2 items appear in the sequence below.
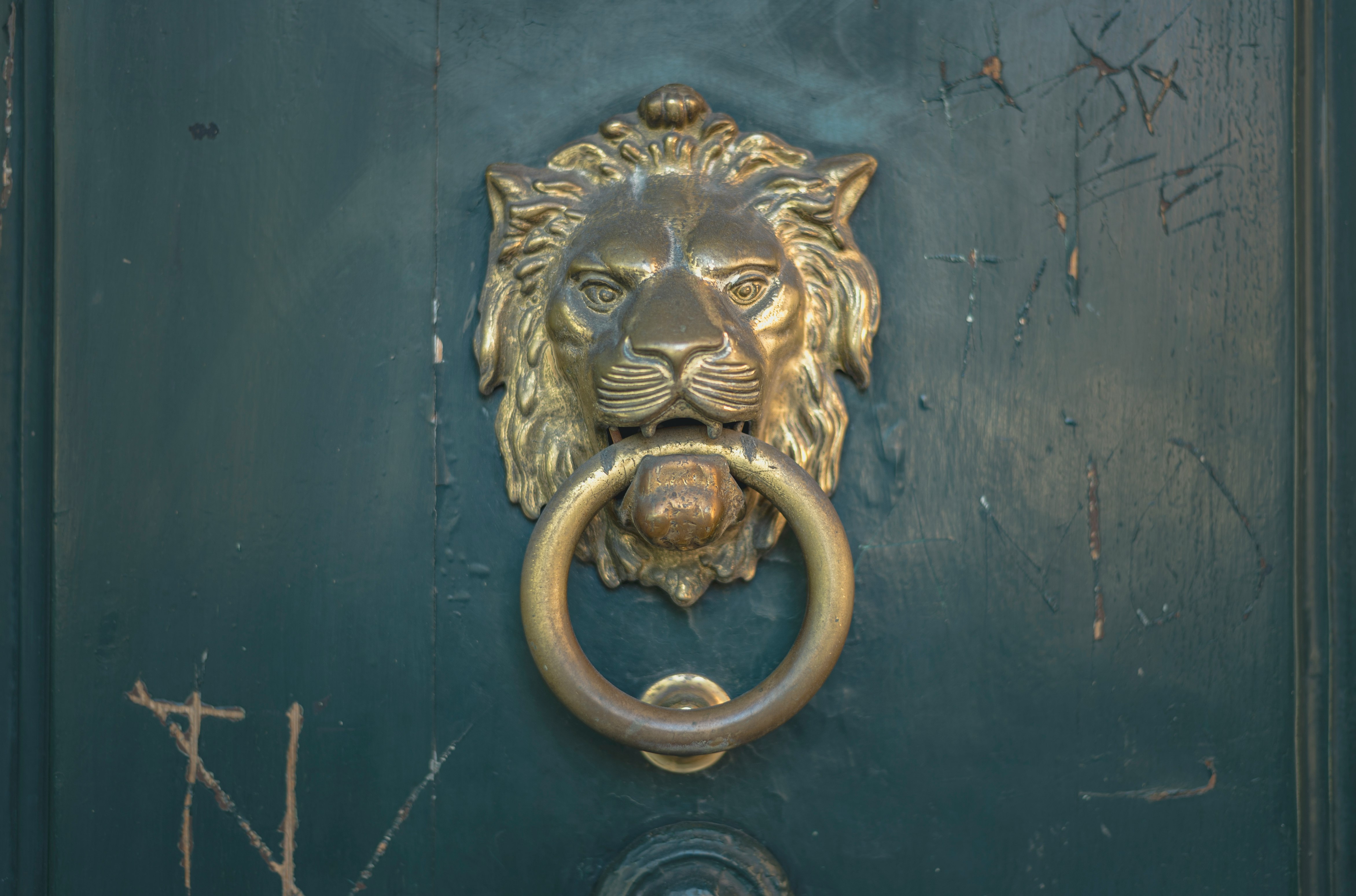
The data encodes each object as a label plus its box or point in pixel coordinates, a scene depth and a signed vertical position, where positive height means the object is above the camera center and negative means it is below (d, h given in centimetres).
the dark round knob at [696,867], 61 -25
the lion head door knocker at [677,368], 56 +5
